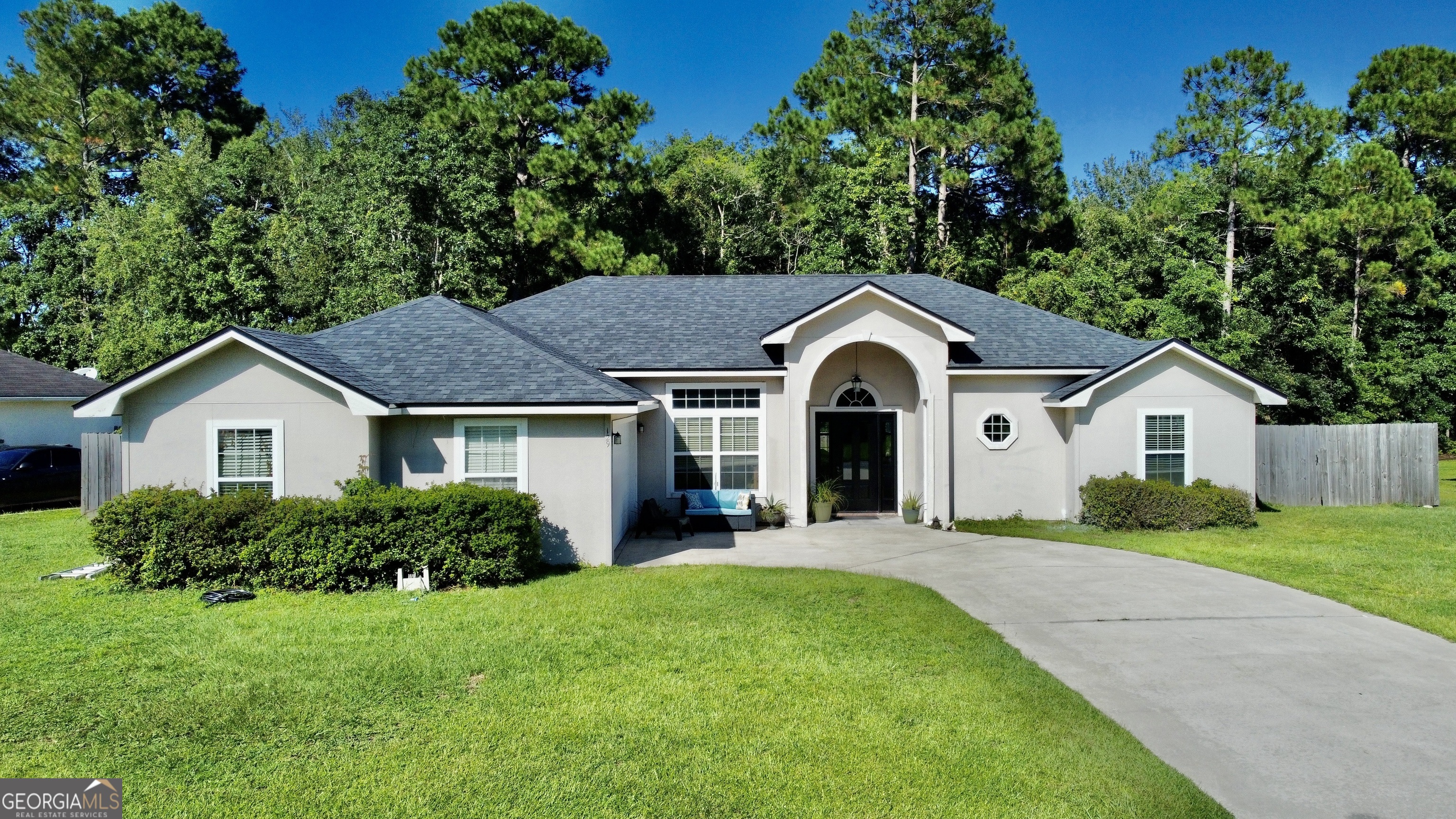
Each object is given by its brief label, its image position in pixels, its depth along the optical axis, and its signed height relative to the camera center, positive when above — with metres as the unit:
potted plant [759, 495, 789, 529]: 15.67 -1.74
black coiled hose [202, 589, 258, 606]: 9.59 -2.03
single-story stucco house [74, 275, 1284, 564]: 11.60 +0.34
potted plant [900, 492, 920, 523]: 16.44 -1.78
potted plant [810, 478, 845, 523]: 16.45 -1.58
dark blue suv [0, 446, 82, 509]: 19.33 -1.17
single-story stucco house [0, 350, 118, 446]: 22.70 +0.68
